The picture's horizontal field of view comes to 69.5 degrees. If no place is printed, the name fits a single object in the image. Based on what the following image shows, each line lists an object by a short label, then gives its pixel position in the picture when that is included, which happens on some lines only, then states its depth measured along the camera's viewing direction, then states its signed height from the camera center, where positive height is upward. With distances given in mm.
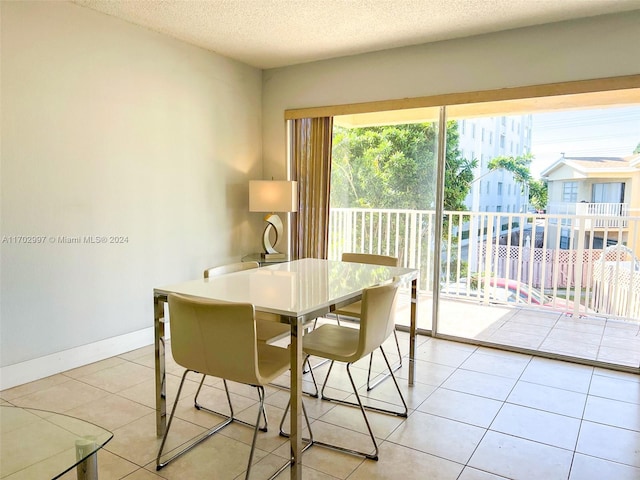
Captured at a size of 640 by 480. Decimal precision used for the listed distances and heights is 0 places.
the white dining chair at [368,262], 3158 -427
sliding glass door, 4301 +159
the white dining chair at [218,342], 1851 -585
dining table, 1881 -430
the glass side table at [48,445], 1526 -887
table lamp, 4414 +80
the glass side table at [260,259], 4453 -547
